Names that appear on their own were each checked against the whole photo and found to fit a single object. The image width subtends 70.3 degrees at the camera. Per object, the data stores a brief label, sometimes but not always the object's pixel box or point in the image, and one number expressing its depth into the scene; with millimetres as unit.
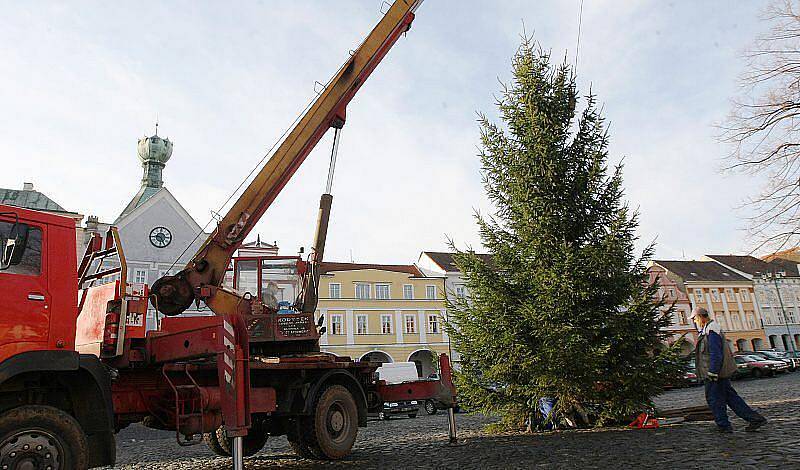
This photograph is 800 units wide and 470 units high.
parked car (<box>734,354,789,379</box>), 32562
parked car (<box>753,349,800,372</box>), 34781
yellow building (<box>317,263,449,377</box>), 45188
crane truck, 5883
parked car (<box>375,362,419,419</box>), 23703
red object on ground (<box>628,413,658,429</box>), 10555
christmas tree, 11039
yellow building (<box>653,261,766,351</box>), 62781
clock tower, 36031
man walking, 8695
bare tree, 14750
